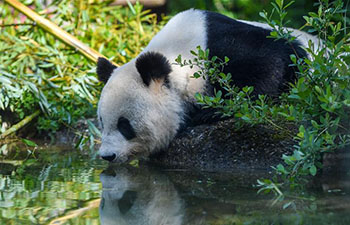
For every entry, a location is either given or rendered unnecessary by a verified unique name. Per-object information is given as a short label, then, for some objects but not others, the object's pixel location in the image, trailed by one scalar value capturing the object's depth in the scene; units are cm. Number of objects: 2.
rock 655
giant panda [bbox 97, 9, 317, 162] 721
